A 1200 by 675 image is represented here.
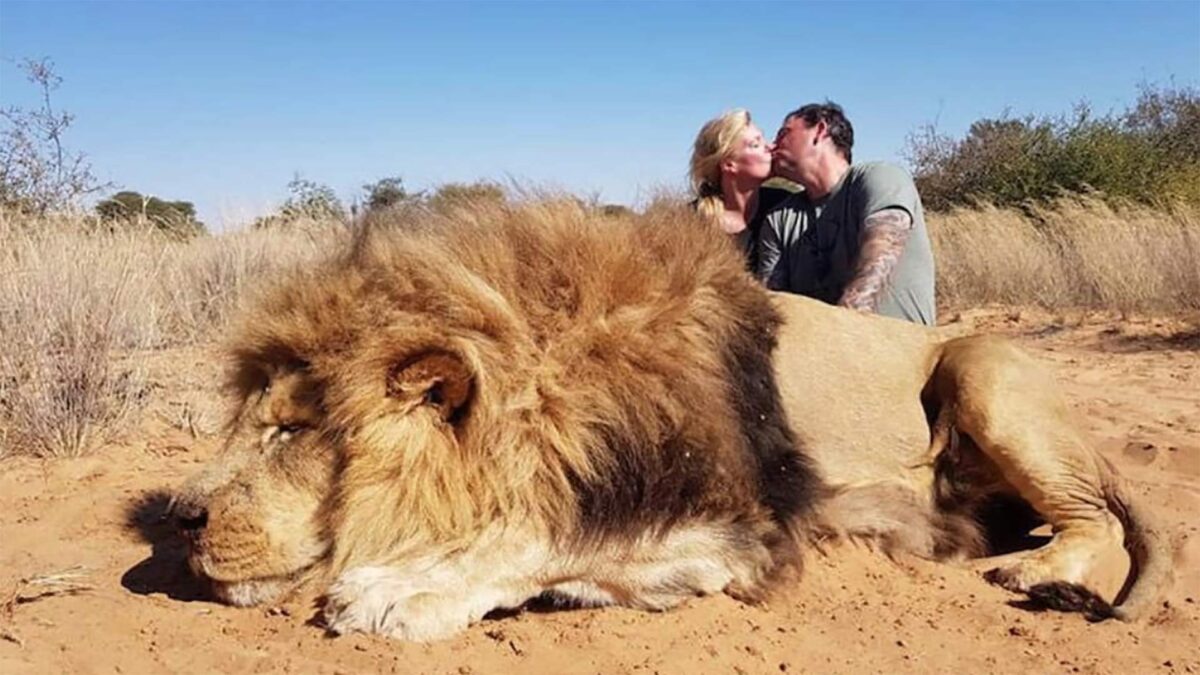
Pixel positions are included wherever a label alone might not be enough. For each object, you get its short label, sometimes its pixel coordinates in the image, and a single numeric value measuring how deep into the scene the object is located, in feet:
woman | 18.02
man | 16.14
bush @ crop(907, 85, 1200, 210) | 63.87
